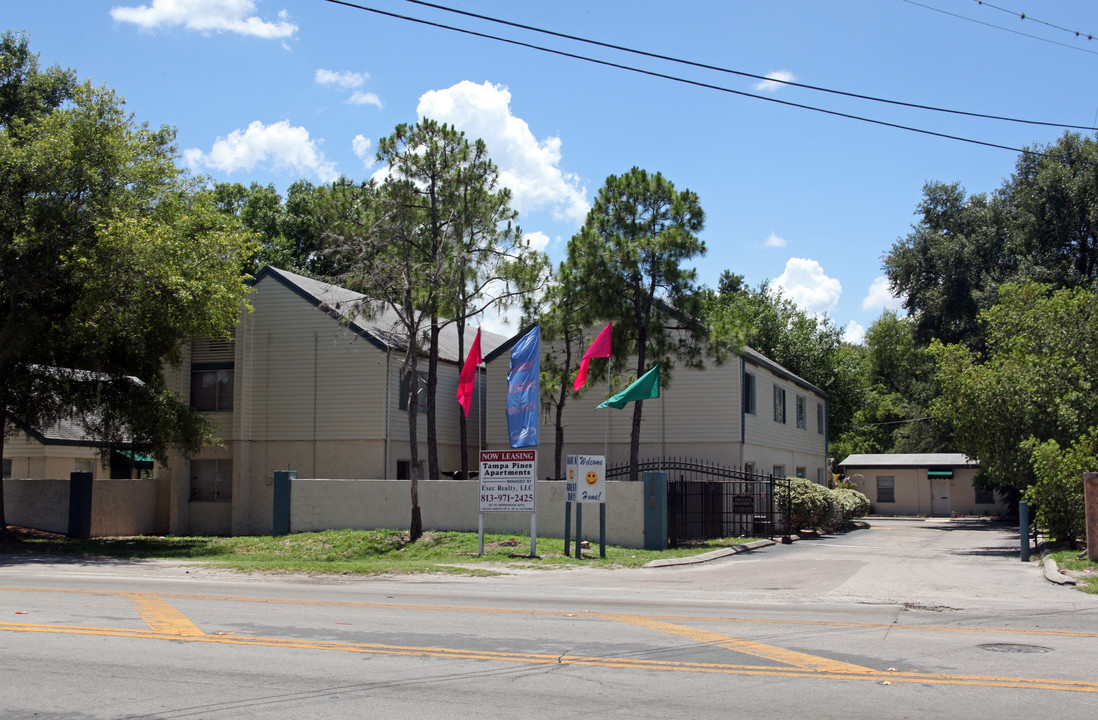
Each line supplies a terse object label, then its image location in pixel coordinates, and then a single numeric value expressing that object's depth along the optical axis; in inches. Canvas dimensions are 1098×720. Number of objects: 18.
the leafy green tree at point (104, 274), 863.7
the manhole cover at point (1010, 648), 363.6
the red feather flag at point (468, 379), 963.3
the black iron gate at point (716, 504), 935.7
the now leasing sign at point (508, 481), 797.2
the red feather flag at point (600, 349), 860.2
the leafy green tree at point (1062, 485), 777.6
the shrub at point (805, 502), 1090.1
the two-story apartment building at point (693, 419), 1124.5
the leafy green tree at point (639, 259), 964.6
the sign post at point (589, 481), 790.5
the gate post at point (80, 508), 1066.1
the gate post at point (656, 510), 861.2
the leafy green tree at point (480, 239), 967.6
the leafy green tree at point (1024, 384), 905.5
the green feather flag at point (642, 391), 859.4
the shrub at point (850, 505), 1253.1
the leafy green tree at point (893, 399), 2068.2
